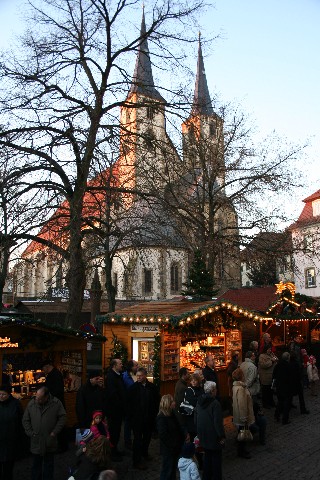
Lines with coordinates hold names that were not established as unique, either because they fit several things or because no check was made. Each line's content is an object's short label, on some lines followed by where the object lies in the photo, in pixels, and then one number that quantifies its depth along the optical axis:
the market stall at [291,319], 18.84
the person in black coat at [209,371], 10.25
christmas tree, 18.97
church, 15.18
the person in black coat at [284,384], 11.05
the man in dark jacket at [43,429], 6.72
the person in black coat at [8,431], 6.70
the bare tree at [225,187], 22.95
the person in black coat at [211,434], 6.81
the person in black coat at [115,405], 8.59
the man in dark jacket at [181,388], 8.70
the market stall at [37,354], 9.34
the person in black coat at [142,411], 8.23
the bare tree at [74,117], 13.44
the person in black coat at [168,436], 6.62
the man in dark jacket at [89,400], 7.73
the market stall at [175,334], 12.33
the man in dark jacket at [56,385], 9.06
